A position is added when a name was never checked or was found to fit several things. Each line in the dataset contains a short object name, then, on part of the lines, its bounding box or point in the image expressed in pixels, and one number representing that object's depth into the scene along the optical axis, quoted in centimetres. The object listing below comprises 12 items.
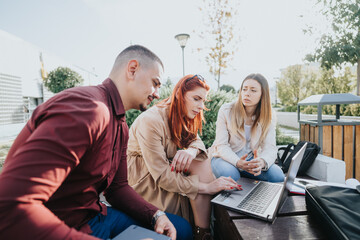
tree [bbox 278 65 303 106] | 2019
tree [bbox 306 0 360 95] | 822
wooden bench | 108
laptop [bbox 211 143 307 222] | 125
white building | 1488
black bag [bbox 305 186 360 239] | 91
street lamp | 926
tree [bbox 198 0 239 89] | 988
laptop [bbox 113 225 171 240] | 106
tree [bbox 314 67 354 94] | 1386
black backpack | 267
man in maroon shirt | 63
